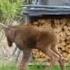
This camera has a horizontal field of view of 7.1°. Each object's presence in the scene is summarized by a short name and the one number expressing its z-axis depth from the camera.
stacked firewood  14.39
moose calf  10.10
